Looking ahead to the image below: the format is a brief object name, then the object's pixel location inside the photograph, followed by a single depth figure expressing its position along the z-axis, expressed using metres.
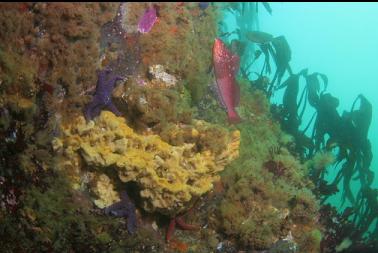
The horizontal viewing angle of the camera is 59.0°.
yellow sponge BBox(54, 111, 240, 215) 2.82
